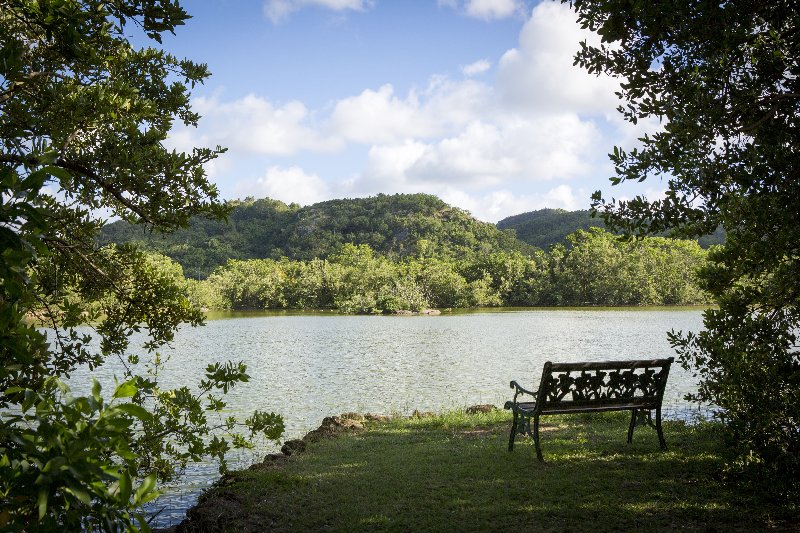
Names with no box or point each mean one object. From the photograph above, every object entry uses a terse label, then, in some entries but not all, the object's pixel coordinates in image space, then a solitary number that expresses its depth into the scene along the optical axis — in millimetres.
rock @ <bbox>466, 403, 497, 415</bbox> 10799
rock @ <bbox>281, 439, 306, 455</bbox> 8203
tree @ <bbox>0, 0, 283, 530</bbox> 1393
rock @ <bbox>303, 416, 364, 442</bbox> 9219
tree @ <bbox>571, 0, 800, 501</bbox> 4203
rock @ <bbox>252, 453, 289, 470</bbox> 7470
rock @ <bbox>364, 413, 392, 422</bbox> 10555
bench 6539
